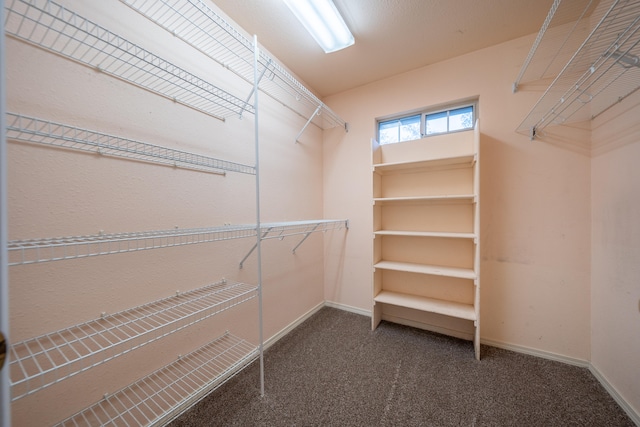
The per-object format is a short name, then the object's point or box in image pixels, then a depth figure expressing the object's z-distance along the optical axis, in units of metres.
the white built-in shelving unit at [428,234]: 1.87
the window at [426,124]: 2.02
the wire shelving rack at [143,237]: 0.84
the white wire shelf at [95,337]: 0.81
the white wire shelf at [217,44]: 1.13
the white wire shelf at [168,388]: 0.97
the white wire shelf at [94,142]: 0.82
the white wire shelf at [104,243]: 0.81
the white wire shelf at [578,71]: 1.09
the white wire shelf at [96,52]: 0.82
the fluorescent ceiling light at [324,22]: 1.38
